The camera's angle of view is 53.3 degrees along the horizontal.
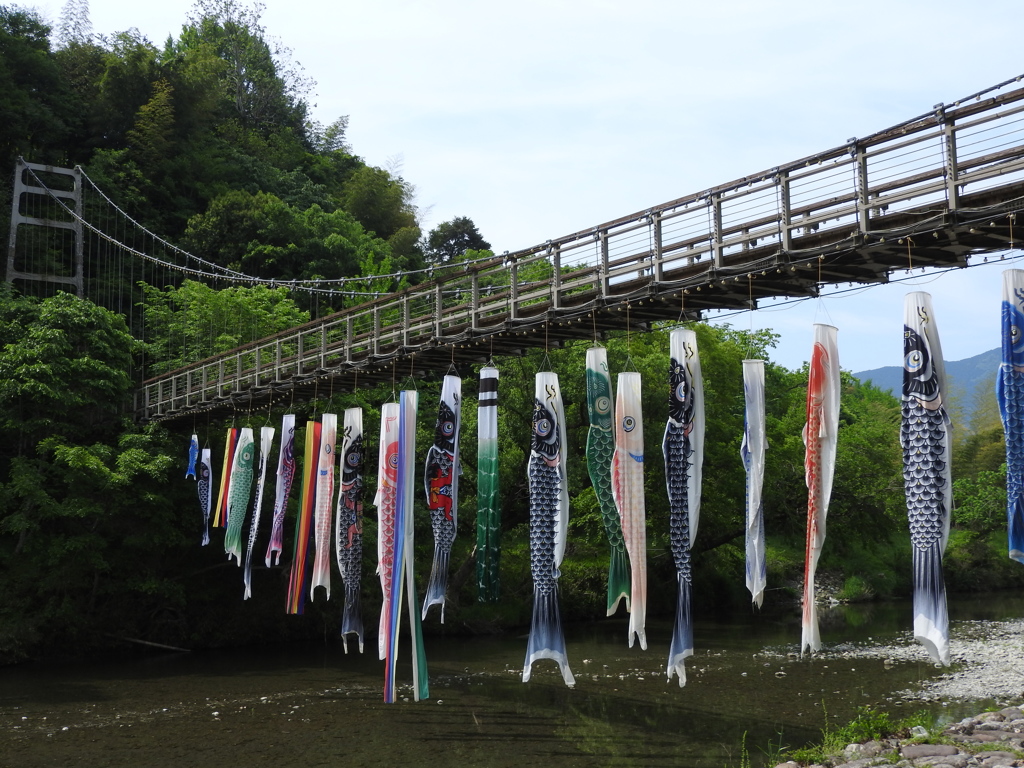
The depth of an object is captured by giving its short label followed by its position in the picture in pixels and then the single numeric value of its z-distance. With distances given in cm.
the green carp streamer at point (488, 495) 1312
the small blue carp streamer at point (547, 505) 1252
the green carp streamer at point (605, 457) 1238
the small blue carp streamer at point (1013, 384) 918
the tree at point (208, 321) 2977
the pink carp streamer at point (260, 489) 1959
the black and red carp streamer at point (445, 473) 1461
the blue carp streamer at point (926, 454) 960
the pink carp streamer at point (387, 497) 1444
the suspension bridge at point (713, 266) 960
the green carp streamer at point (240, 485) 2042
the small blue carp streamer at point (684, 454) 1166
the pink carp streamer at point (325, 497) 1695
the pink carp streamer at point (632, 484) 1180
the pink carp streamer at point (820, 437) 1067
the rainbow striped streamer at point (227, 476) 2091
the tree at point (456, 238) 5575
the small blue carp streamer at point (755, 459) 1127
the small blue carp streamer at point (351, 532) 1659
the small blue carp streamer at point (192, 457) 2302
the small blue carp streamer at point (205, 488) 2261
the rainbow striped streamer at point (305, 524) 1775
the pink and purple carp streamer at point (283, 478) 1859
